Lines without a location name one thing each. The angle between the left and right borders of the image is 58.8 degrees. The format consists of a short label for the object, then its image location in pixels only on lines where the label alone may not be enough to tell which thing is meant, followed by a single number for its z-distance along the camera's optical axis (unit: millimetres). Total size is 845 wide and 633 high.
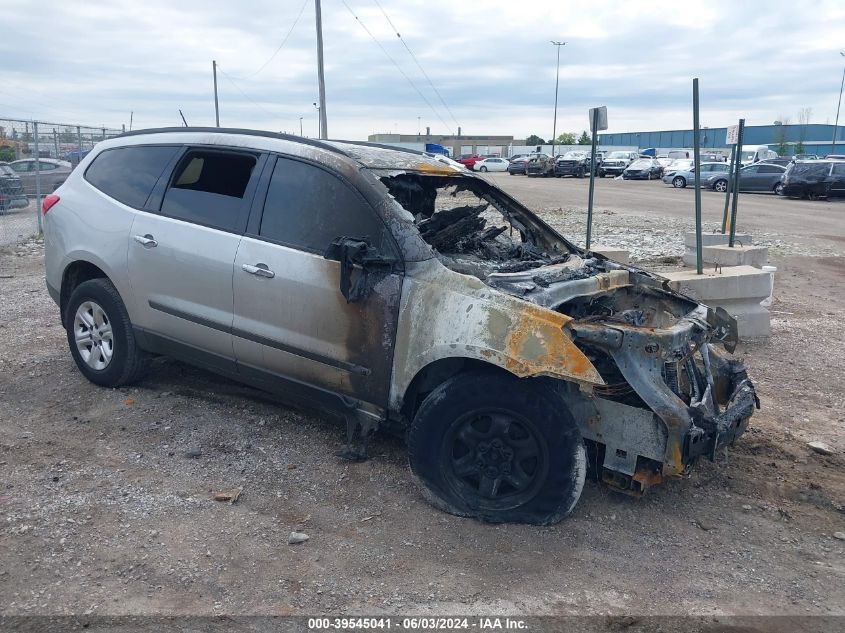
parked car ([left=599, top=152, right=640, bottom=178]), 46344
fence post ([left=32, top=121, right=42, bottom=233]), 13709
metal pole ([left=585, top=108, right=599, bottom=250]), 8970
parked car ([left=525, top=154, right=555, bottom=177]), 43688
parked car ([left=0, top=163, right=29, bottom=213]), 13844
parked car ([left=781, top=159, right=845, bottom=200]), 26469
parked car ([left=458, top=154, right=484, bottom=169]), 51588
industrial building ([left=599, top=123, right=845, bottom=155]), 67750
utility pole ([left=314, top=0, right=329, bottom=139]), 23484
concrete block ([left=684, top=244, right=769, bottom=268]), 8531
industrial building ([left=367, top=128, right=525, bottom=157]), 64069
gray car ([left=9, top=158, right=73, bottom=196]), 14680
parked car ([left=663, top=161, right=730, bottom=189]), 32000
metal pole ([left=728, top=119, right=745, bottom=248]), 8734
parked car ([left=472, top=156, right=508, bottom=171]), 52688
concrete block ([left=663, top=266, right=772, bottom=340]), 7219
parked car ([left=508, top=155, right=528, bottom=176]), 47531
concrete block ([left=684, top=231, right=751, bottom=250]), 9797
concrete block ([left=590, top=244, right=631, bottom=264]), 8367
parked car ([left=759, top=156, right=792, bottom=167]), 30677
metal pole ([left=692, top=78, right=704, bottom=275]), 6719
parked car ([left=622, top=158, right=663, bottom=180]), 42531
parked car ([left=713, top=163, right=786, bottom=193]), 29391
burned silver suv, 3721
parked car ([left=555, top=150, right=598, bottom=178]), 42906
